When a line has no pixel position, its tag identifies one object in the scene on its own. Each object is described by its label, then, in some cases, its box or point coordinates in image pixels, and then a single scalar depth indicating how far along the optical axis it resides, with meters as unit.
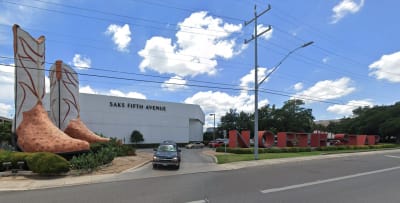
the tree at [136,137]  57.41
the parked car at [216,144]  51.81
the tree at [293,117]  79.69
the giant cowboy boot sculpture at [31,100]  20.11
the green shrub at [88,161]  17.58
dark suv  20.73
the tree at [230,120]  86.62
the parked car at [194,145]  59.87
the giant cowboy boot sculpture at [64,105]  28.95
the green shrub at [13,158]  16.20
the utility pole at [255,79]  26.98
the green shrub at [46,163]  15.56
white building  53.97
